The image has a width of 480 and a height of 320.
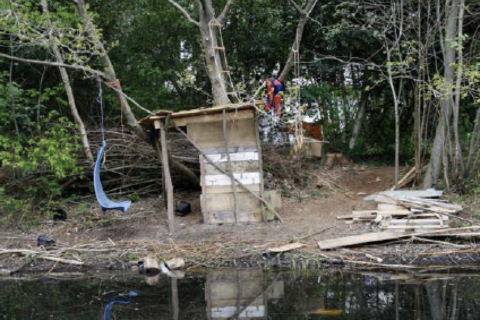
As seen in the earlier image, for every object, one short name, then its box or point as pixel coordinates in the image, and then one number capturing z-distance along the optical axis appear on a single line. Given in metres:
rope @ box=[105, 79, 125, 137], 8.44
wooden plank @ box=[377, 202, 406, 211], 8.70
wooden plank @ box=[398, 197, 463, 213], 8.50
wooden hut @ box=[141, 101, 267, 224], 9.09
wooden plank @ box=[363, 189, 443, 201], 9.18
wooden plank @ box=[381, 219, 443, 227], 8.13
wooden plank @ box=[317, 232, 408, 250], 7.93
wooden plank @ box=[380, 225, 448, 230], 8.08
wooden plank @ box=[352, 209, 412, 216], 8.47
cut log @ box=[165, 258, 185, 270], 7.71
